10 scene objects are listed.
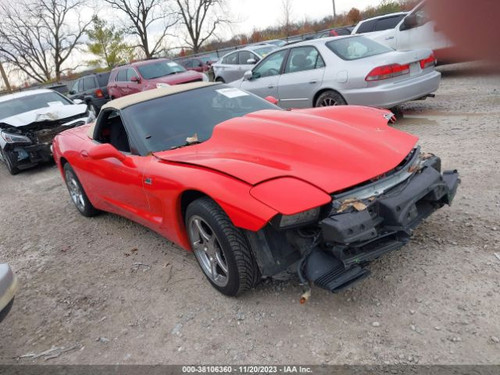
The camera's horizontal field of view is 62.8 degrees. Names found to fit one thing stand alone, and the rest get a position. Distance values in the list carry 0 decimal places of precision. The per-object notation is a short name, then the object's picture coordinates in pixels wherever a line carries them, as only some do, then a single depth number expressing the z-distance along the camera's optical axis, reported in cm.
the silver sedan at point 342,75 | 611
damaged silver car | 763
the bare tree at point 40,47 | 3675
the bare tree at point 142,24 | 3409
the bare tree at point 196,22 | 3719
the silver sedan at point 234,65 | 1222
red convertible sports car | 238
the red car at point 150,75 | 1161
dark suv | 1510
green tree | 3550
